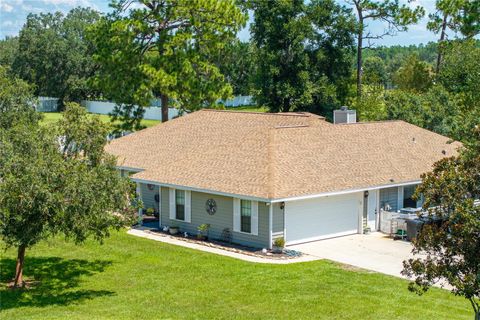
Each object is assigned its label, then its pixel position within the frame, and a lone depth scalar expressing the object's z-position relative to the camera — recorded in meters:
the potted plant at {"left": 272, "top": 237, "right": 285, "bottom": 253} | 26.34
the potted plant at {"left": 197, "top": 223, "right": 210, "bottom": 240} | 28.62
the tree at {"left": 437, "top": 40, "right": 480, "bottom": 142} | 45.91
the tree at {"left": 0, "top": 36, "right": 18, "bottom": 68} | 107.44
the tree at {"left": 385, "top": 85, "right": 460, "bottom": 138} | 44.53
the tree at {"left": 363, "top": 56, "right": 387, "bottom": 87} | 59.44
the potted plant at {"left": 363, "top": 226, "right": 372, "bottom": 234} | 29.95
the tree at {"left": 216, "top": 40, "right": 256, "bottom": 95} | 91.69
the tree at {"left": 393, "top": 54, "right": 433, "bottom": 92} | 63.38
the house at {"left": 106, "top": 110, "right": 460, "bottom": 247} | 27.44
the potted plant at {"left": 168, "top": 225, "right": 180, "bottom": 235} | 29.66
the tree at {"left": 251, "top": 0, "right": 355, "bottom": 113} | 56.03
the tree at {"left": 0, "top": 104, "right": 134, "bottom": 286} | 18.28
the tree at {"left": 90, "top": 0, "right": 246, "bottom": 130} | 46.31
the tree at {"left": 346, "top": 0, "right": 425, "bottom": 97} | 56.84
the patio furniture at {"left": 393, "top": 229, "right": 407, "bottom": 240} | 28.92
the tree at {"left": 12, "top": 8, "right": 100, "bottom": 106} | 96.75
